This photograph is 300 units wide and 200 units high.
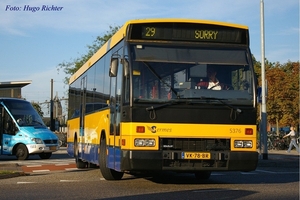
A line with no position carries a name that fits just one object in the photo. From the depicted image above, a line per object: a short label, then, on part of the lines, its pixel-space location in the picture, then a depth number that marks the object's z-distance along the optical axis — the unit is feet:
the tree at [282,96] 209.26
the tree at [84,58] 213.46
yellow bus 43.19
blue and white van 95.25
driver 43.93
